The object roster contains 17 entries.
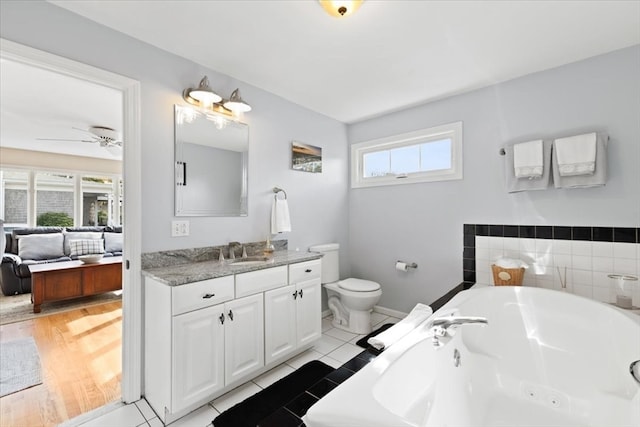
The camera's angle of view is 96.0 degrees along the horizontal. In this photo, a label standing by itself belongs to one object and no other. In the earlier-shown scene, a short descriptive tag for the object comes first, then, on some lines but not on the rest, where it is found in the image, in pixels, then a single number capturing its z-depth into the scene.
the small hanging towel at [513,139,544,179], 2.20
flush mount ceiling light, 1.48
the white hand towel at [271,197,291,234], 2.63
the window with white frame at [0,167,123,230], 5.18
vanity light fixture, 2.05
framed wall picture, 2.91
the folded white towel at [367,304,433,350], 1.44
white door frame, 1.81
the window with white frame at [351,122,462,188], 2.79
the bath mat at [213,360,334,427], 1.66
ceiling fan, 3.87
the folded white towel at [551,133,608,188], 1.99
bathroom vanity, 1.63
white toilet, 2.78
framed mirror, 2.09
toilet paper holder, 2.99
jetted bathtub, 1.25
